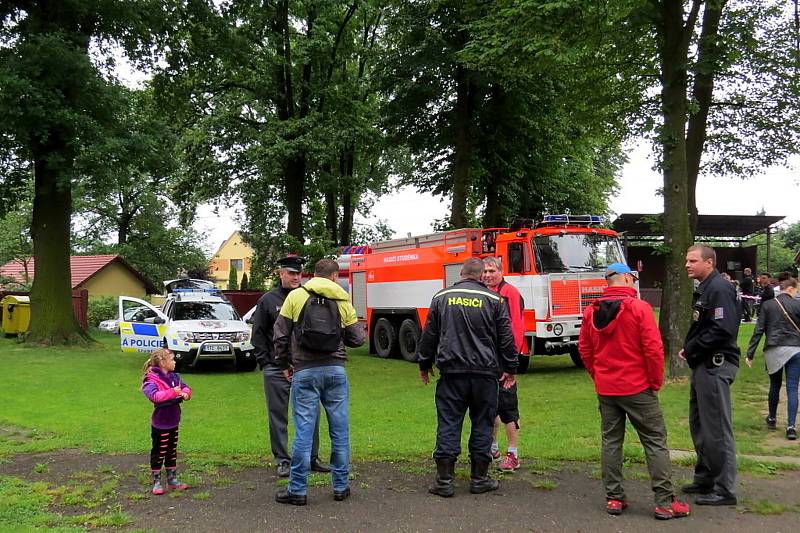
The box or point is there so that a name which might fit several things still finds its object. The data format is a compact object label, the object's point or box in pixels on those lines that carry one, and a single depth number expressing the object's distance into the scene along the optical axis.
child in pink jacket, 5.73
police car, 15.42
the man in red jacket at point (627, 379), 5.11
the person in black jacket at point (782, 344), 8.02
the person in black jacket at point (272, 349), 6.49
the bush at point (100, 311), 31.58
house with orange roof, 39.72
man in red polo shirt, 6.35
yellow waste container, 24.38
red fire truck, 13.93
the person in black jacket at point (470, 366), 5.64
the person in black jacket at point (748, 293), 25.64
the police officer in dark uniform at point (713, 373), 5.38
